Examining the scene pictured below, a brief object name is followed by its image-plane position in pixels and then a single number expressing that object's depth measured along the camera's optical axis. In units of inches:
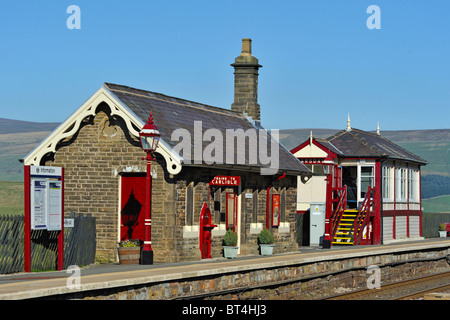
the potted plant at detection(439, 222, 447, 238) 1919.3
